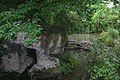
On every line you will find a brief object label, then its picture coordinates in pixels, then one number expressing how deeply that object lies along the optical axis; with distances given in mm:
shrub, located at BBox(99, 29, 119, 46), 8766
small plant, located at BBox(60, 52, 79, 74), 5895
